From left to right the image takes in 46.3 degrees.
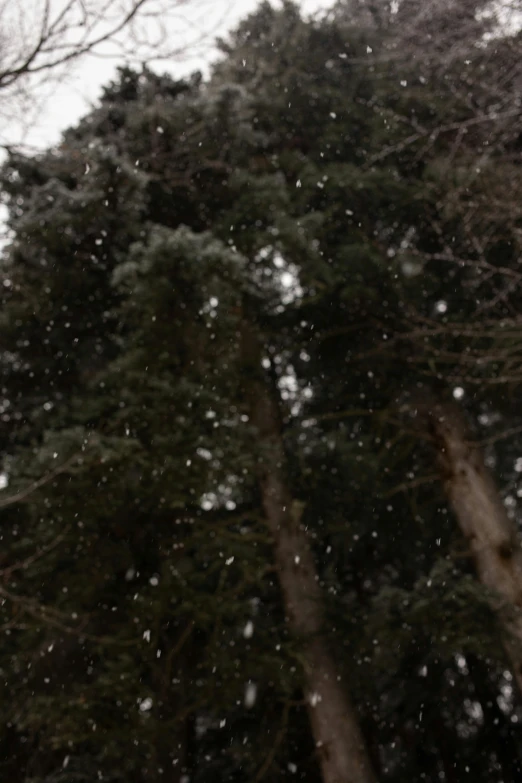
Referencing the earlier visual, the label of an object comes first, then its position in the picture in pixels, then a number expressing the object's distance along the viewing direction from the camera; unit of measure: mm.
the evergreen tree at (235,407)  4633
